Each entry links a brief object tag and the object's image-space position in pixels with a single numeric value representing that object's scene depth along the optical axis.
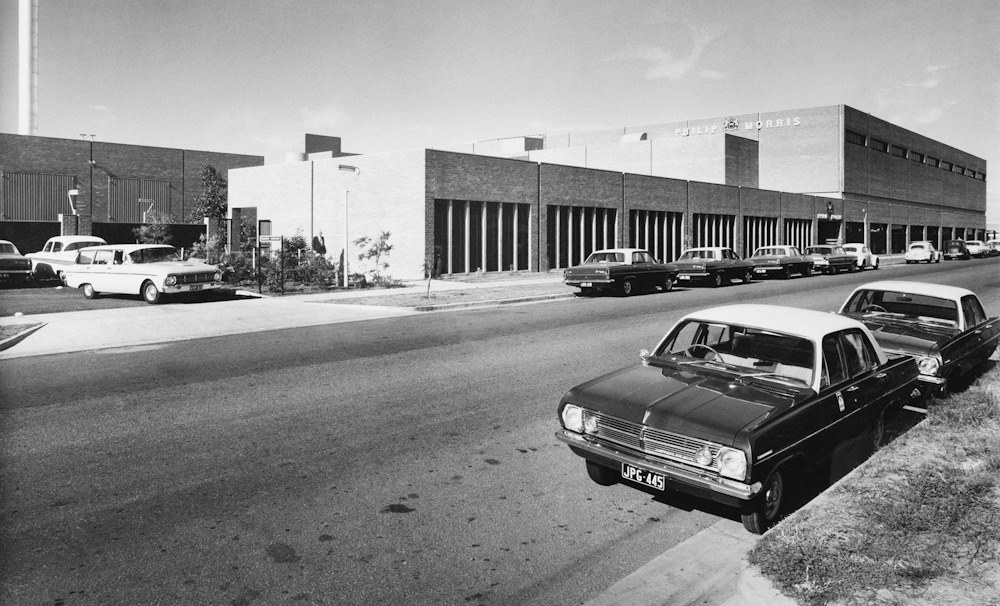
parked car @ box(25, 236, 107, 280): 25.99
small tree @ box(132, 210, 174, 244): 35.34
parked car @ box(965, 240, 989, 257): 61.66
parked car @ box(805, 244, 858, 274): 35.50
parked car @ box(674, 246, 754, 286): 26.64
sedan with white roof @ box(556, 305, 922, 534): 4.82
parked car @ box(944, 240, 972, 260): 55.03
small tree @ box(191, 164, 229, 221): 51.88
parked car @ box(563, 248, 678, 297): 22.44
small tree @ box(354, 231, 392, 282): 26.98
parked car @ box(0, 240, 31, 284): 24.36
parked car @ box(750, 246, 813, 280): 31.06
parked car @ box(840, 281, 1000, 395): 8.07
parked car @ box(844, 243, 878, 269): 38.78
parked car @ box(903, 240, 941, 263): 49.03
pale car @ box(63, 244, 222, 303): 19.48
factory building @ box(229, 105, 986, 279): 29.50
